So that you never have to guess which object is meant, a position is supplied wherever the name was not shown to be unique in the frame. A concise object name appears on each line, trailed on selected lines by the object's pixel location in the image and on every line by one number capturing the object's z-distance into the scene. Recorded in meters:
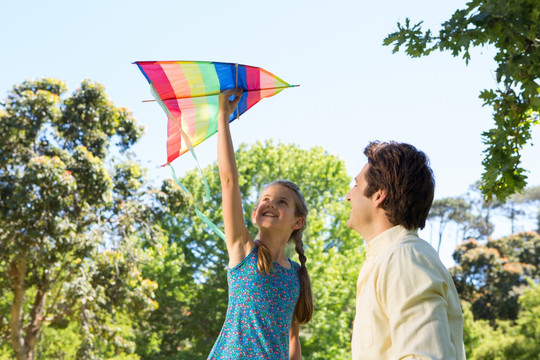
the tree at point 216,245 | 22.75
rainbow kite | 3.37
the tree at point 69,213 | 12.14
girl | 2.85
